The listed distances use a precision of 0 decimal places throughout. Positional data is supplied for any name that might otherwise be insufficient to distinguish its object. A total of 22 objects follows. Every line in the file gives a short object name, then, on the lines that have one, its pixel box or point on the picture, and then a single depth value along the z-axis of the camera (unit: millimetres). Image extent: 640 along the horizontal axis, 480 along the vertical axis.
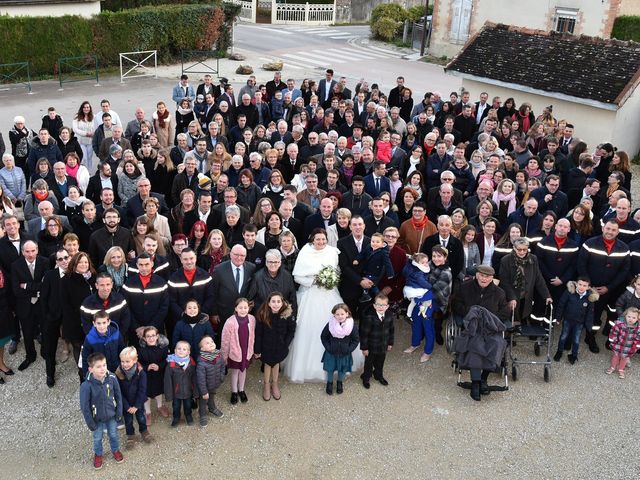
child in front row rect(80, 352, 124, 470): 6156
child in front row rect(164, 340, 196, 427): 6754
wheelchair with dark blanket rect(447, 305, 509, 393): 7691
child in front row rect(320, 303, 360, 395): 7388
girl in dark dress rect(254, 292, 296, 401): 7293
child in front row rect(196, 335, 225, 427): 6863
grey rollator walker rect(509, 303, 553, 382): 8172
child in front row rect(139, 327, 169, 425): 6727
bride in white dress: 7871
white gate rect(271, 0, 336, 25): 41094
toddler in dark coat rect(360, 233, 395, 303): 8148
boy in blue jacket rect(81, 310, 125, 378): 6617
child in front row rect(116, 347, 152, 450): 6414
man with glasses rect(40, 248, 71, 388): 7336
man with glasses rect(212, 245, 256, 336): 7652
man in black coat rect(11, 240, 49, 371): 7562
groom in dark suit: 8273
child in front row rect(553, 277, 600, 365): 8477
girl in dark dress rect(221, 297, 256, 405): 7215
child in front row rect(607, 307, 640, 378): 8078
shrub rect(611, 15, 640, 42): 24938
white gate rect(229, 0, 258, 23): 41188
